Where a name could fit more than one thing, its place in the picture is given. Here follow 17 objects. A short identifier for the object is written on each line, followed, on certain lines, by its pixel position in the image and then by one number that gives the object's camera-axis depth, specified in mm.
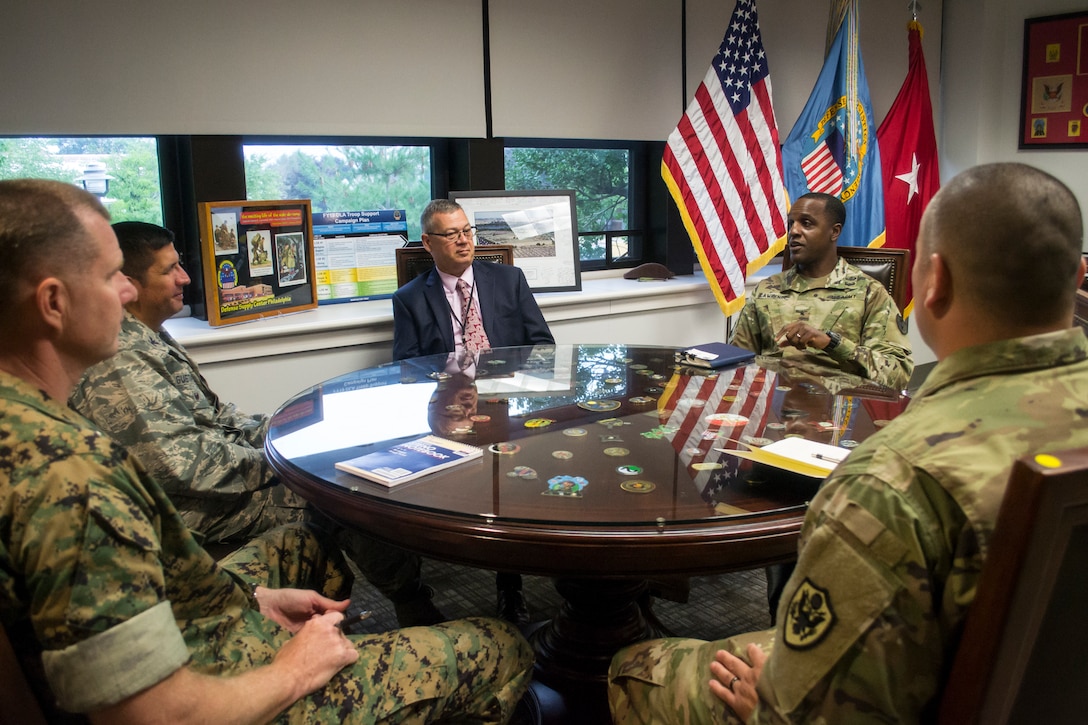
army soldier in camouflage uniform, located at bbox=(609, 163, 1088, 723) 844
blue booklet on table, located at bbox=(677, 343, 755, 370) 2564
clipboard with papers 1585
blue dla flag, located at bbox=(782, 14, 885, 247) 4492
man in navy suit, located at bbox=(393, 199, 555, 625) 3215
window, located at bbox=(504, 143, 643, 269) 4395
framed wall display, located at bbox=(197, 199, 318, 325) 3145
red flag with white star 4949
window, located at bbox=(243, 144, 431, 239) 3646
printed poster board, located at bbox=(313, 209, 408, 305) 3764
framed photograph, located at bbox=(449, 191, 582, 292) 3877
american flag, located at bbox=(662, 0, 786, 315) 4180
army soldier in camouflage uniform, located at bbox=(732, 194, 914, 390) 2762
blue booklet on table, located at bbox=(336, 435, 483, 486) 1580
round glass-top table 1377
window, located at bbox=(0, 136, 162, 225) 3127
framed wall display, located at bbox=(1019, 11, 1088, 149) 4844
